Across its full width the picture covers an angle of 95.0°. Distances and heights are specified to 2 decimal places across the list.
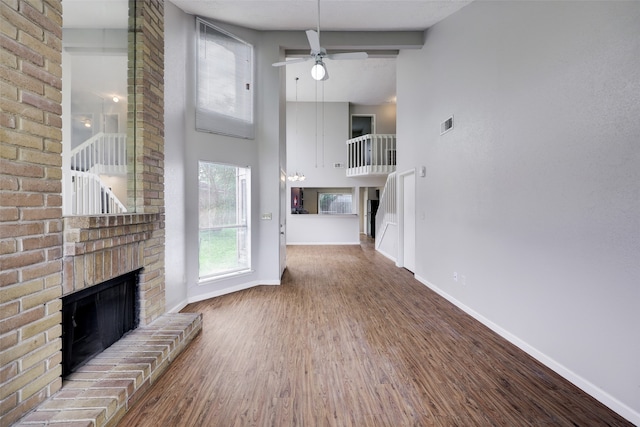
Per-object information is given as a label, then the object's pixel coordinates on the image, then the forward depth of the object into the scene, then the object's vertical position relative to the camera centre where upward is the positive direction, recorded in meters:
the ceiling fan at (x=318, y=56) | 2.96 +1.70
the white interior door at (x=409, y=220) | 5.57 -0.16
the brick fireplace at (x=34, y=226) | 1.49 -0.08
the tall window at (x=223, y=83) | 3.97 +1.87
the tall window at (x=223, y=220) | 4.08 -0.10
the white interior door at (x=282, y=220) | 5.21 -0.15
